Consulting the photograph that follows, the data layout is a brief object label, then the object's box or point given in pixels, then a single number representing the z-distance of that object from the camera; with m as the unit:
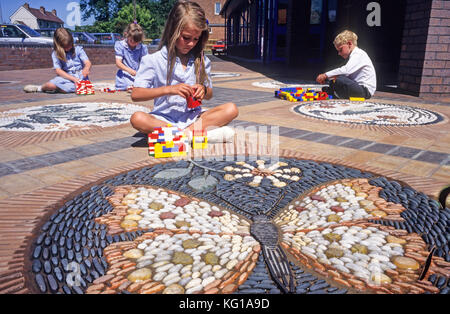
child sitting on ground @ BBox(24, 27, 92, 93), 7.33
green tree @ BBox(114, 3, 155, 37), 60.94
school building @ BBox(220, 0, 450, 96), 7.20
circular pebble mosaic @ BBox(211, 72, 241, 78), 12.28
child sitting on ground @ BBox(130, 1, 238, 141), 3.09
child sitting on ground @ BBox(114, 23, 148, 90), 7.24
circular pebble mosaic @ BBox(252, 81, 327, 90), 9.09
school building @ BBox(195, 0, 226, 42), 51.53
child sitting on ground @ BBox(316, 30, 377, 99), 6.48
